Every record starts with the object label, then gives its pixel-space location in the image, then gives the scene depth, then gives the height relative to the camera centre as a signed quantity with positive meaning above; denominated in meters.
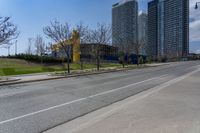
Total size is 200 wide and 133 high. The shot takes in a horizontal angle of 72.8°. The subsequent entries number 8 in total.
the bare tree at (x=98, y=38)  19.97 +3.66
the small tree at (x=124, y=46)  26.66 +3.20
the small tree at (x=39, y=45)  29.93 +3.91
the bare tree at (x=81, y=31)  18.35 +4.19
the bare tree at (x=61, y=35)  16.14 +3.26
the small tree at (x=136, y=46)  28.38 +3.37
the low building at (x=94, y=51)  20.41 +2.30
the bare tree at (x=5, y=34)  10.99 +2.32
